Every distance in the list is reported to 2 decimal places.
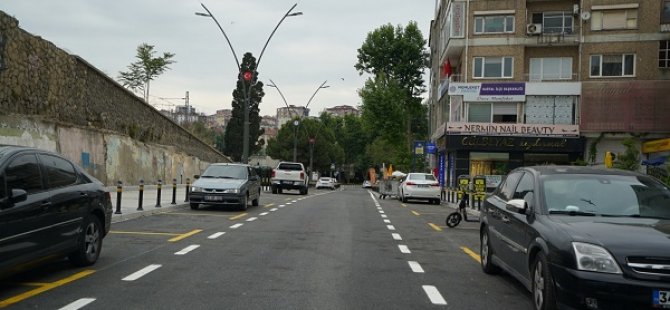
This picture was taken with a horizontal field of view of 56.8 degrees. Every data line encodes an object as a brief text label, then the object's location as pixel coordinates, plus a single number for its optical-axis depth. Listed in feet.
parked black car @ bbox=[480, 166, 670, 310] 16.72
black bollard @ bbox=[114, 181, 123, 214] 50.29
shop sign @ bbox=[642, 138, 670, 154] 108.80
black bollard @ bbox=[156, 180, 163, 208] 60.00
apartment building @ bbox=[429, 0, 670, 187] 130.52
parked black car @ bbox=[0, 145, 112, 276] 20.56
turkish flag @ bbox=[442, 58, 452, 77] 157.28
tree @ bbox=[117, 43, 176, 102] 164.66
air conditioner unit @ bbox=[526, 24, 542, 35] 135.44
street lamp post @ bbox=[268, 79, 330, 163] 159.00
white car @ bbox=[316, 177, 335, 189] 217.75
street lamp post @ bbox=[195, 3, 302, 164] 90.22
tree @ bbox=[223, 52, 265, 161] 264.11
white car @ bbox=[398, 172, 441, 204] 94.17
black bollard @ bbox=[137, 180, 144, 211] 54.64
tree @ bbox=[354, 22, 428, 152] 214.28
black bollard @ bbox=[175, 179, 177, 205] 65.69
